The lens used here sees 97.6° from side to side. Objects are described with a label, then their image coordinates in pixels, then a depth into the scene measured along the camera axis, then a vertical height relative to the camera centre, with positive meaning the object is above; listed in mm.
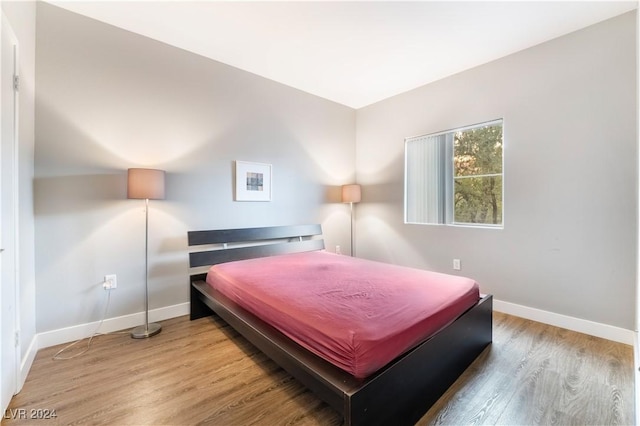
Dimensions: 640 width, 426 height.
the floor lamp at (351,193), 4246 +265
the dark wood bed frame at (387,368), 1272 -846
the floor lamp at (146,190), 2391 +187
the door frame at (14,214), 1643 -13
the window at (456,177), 3227 +435
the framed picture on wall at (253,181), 3348 +371
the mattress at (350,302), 1398 -596
